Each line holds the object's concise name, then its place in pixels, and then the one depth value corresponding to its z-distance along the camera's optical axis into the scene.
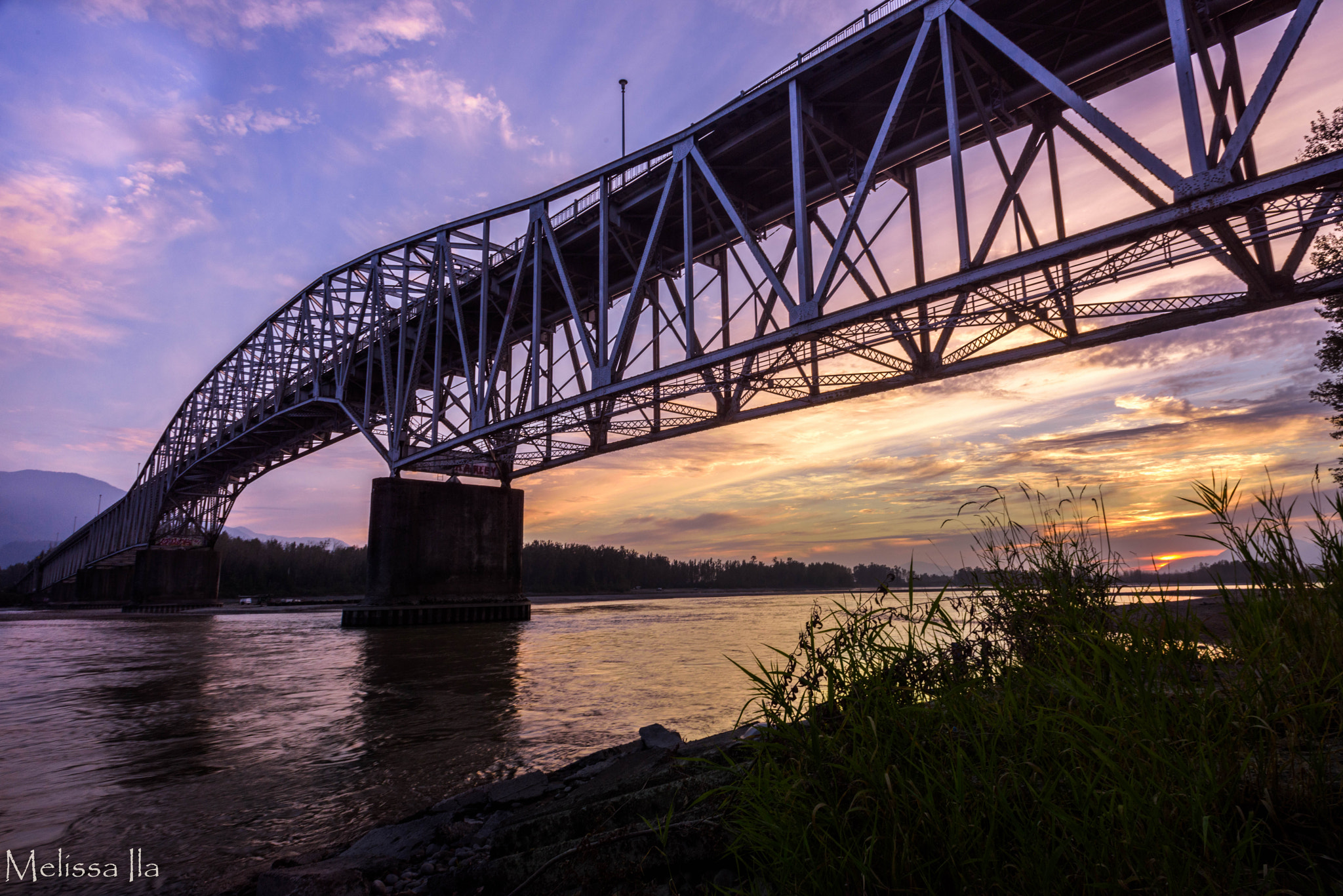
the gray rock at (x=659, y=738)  7.04
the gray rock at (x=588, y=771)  6.73
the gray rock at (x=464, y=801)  6.33
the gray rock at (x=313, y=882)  4.49
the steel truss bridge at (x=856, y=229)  13.41
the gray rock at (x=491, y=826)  5.51
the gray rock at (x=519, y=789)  6.37
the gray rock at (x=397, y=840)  5.41
